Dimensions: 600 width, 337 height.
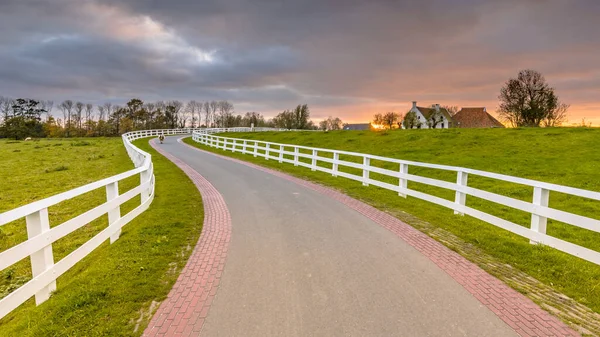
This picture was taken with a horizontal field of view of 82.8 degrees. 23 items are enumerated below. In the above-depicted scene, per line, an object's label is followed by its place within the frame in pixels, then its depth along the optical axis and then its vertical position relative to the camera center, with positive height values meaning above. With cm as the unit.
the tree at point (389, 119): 8469 +186
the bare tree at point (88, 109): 10493 +585
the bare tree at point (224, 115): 11334 +439
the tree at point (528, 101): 4322 +318
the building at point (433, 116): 7281 +219
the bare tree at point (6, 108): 8600 +498
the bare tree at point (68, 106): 10269 +631
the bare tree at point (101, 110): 10708 +559
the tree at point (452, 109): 9262 +464
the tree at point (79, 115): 10186 +391
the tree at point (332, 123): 12666 +136
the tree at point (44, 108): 9440 +558
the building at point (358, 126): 11818 +21
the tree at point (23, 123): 6012 +99
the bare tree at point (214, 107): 12606 +744
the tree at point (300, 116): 9062 +289
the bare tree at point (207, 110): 12486 +630
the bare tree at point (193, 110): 11812 +620
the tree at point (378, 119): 8638 +188
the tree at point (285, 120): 9250 +193
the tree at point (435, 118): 7188 +164
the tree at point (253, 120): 11452 +244
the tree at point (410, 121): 6936 +114
